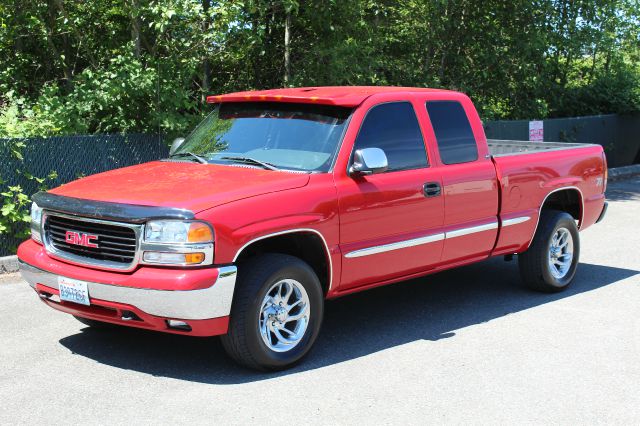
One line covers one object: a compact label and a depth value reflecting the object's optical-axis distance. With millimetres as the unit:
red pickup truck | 5285
